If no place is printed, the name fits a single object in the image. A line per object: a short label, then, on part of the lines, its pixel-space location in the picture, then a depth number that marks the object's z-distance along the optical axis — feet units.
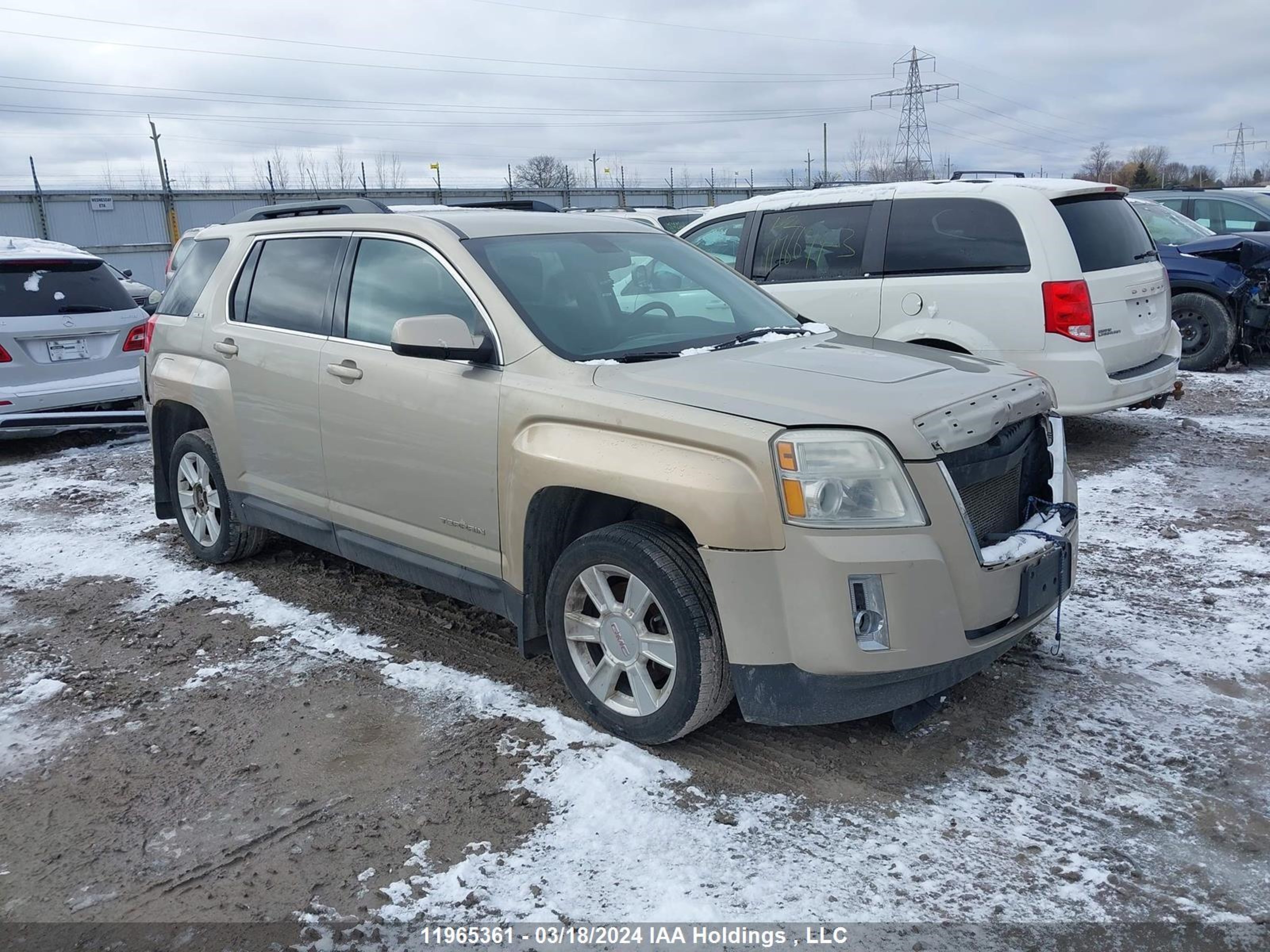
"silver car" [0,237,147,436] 27.07
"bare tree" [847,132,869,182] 178.21
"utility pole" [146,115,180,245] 91.04
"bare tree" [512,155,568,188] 174.19
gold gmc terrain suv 10.23
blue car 33.96
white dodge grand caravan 21.93
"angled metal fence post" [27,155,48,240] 83.35
